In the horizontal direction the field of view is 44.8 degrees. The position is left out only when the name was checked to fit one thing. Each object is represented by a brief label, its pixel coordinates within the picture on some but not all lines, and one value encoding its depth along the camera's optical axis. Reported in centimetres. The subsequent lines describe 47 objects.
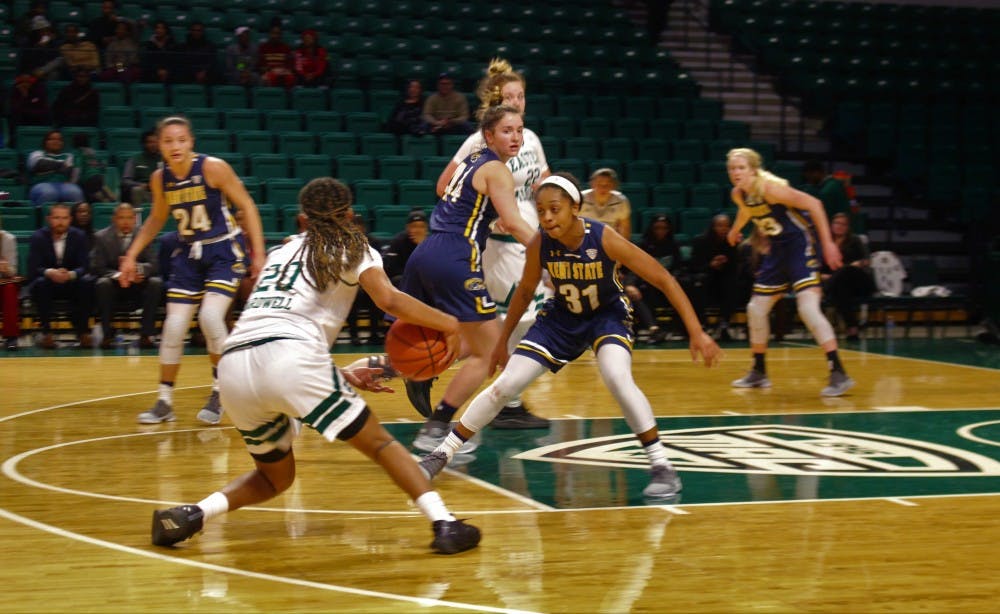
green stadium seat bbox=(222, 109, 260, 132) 1434
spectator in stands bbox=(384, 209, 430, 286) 1177
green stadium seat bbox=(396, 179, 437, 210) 1388
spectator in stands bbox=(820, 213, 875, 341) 1322
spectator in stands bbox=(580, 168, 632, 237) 1063
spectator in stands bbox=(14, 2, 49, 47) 1440
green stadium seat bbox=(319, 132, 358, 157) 1433
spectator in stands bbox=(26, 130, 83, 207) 1262
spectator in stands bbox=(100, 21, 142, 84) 1452
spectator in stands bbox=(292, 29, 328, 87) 1534
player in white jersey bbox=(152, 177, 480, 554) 425
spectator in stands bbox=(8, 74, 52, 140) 1370
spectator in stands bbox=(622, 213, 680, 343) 1282
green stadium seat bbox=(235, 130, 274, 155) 1409
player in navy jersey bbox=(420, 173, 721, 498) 539
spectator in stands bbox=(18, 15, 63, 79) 1418
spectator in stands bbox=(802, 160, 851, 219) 1384
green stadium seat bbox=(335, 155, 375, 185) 1405
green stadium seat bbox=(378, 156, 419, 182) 1422
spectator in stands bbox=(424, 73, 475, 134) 1492
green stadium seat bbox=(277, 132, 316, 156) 1417
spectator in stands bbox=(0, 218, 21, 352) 1148
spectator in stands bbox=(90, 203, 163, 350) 1175
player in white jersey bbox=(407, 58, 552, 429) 697
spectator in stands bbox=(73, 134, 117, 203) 1294
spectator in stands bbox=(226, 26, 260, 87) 1510
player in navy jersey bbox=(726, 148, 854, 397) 891
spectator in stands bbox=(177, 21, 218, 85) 1485
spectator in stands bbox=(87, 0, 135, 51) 1470
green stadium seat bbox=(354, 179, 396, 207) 1373
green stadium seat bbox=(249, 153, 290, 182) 1379
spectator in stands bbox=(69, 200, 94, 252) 1199
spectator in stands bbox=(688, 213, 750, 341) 1303
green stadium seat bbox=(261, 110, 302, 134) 1452
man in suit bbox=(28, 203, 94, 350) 1166
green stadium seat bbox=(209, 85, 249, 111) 1477
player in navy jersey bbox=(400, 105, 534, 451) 626
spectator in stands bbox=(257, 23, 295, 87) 1523
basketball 499
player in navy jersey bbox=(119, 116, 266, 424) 720
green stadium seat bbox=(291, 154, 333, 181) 1390
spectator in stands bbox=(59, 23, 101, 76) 1434
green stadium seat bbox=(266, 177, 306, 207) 1331
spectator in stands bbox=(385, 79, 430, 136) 1490
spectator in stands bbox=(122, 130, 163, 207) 1269
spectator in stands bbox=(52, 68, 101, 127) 1385
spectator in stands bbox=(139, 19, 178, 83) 1473
